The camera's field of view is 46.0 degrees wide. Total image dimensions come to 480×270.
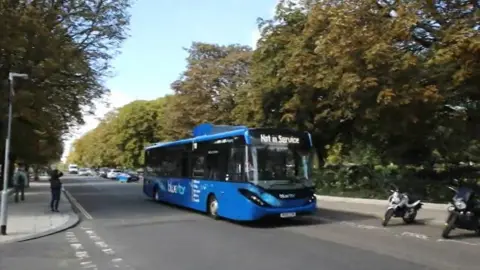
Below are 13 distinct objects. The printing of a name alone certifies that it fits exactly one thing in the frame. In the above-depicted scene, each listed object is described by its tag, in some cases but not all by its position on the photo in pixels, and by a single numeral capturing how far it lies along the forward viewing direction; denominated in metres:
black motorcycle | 13.25
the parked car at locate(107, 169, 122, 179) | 78.88
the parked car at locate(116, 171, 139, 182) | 68.50
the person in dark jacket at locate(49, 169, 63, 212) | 22.09
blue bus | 16.03
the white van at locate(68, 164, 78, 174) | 136.43
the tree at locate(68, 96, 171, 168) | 92.19
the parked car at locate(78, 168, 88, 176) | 118.01
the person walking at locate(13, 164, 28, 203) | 27.74
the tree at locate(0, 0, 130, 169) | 23.08
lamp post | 14.80
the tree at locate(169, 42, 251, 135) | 53.25
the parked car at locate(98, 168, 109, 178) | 90.88
